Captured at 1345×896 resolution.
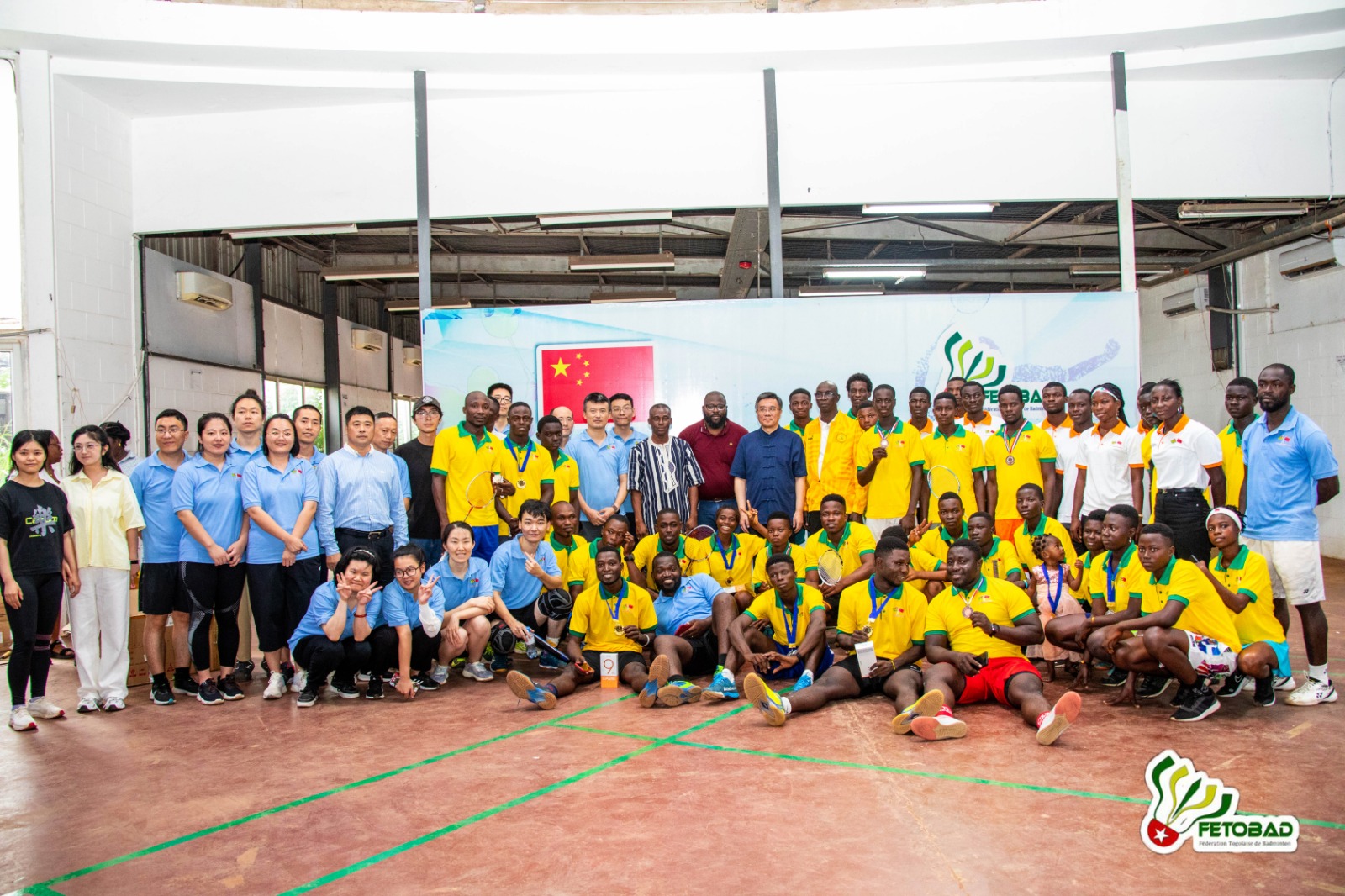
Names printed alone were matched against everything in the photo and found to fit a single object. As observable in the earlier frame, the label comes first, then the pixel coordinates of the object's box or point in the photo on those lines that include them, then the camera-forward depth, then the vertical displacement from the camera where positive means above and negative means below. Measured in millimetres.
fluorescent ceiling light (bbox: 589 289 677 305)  16541 +3163
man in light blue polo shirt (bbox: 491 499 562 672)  6297 -726
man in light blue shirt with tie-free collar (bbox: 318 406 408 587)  6160 -173
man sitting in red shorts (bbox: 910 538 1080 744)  5051 -1041
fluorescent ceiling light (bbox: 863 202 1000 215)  9227 +2524
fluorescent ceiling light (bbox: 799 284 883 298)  14995 +2844
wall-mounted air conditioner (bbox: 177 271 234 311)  11141 +2321
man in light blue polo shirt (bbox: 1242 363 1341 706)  5168 -320
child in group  6059 -882
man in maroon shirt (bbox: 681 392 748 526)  7191 +79
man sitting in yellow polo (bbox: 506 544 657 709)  5996 -1063
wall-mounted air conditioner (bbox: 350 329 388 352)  17859 +2615
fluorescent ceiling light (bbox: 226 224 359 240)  9484 +2536
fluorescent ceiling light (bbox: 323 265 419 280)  12641 +2871
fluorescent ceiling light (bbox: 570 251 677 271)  11984 +2663
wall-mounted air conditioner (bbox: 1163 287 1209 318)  13812 +2267
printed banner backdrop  8453 +1064
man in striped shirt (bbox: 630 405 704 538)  6902 -89
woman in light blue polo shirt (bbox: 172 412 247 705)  5840 -440
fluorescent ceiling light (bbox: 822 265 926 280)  13695 +2845
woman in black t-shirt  5266 -494
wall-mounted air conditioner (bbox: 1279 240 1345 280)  10922 +2335
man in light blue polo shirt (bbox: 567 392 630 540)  7219 +12
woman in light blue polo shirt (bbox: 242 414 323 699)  5969 -438
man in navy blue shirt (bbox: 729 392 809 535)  6914 -71
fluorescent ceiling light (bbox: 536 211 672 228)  9414 +2568
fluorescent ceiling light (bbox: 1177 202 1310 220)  9641 +2525
